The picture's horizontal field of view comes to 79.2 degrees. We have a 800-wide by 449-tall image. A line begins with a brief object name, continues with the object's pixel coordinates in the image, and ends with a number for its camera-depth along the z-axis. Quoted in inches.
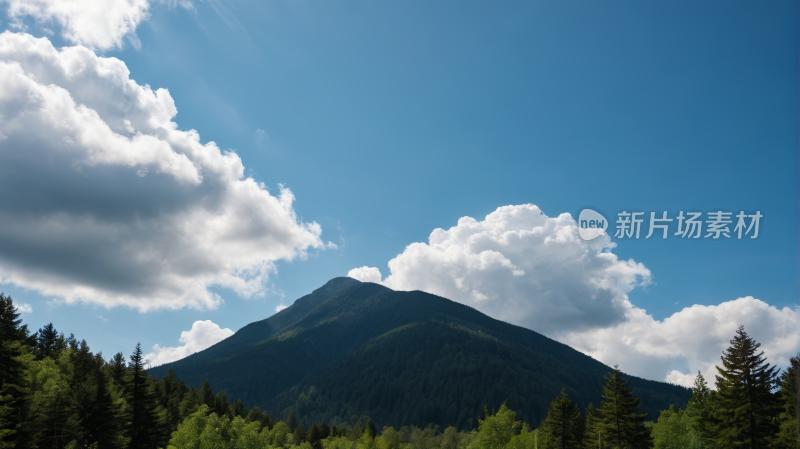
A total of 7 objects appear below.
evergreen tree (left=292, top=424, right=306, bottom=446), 6246.6
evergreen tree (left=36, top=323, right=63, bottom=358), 4298.7
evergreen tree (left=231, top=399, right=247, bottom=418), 5854.3
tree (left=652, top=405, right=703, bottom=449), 2977.1
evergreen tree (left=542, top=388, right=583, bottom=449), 2950.3
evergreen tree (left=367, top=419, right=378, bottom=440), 5626.0
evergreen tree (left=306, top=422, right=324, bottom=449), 6092.5
